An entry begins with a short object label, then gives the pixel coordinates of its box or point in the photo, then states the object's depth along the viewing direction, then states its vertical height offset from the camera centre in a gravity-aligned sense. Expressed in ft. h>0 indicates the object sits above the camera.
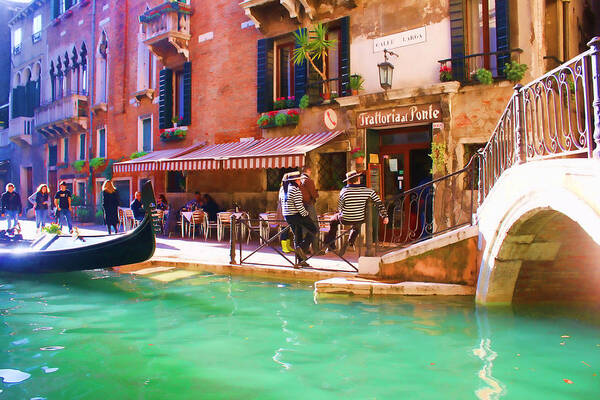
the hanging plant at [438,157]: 28.32 +3.39
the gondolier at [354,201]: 22.27 +0.81
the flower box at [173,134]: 44.57 +7.88
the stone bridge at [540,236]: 11.63 -0.66
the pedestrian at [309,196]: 24.62 +1.18
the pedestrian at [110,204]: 35.06 +1.36
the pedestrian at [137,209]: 35.70 +1.00
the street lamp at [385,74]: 29.50 +8.50
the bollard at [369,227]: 21.27 -0.33
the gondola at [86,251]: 23.71 -1.34
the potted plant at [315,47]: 32.24 +11.17
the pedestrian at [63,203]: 39.22 +1.65
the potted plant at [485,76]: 26.53 +7.37
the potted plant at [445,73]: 28.02 +7.99
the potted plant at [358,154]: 31.68 +4.08
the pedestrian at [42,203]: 39.37 +1.69
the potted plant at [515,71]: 25.82 +7.44
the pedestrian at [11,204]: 39.50 +1.66
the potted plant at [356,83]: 31.89 +8.58
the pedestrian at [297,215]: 22.89 +0.25
